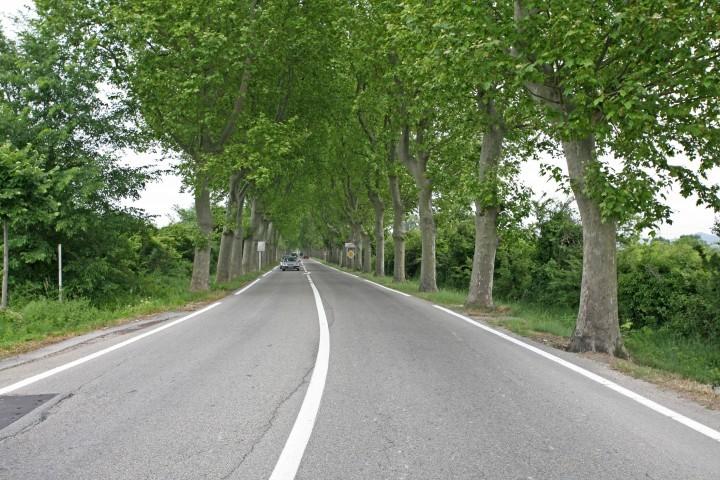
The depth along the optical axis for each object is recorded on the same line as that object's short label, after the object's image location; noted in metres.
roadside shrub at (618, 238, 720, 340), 11.69
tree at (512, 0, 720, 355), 7.06
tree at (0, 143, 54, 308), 11.20
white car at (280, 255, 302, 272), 49.94
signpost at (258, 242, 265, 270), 50.20
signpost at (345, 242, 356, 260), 47.16
